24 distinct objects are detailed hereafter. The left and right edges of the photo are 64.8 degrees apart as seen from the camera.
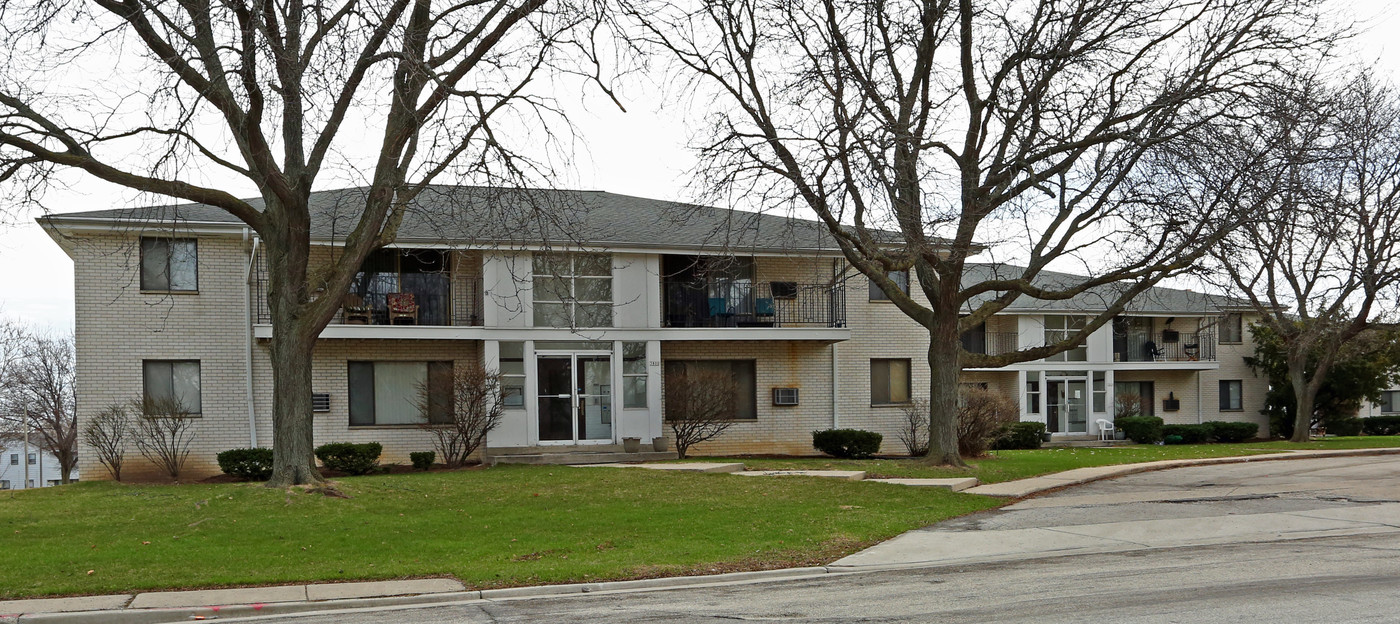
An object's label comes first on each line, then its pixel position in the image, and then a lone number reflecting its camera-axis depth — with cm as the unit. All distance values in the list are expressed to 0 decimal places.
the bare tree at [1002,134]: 1717
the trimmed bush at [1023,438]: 3080
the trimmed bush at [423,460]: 2161
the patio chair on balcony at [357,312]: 2258
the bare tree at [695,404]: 2361
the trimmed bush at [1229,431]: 3672
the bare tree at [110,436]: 2081
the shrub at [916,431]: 2561
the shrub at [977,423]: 2366
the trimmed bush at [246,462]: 2016
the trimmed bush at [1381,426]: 4231
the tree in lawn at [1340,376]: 3697
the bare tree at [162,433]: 2128
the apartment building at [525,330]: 2209
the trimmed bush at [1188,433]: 3606
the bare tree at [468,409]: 2180
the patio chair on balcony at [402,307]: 2278
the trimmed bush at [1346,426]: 4003
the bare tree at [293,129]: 1272
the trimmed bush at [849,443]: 2483
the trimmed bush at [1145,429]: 3556
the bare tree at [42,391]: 5122
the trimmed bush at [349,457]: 2069
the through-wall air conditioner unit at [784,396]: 2611
